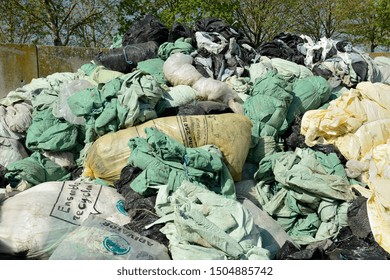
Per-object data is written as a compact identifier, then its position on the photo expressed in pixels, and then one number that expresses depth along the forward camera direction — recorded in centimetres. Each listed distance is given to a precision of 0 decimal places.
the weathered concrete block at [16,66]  605
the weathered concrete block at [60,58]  629
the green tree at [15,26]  1560
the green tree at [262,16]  1773
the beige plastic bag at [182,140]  340
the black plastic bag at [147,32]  524
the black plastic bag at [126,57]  473
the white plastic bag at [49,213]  262
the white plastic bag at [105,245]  233
